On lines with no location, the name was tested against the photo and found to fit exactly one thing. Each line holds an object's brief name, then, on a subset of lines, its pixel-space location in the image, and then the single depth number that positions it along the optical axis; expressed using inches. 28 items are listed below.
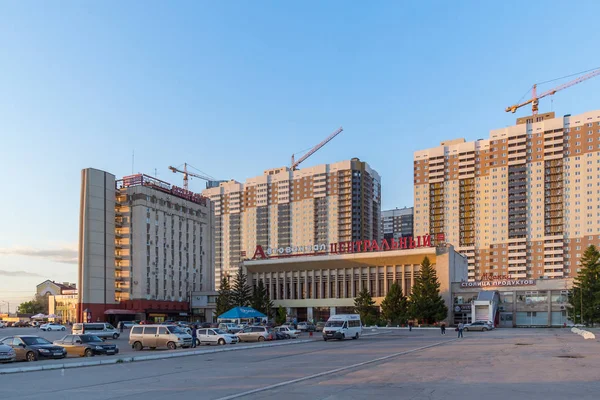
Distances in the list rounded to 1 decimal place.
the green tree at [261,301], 4402.1
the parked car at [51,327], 3577.8
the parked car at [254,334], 2153.1
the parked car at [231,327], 2440.7
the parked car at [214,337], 1931.6
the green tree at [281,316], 4378.9
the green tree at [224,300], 4419.3
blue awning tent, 2517.5
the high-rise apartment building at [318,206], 7229.3
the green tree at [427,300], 3722.9
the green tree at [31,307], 7172.7
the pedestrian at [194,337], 1695.4
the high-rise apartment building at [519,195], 5826.8
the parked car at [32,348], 1298.0
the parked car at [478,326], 3053.6
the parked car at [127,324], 3964.1
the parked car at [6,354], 1234.6
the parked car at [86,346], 1421.0
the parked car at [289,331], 2314.7
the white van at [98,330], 2381.9
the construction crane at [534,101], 7627.5
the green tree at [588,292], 3346.5
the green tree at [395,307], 3850.9
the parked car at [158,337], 1660.9
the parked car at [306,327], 2800.2
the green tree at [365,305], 4015.8
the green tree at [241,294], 4434.1
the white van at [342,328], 2032.5
